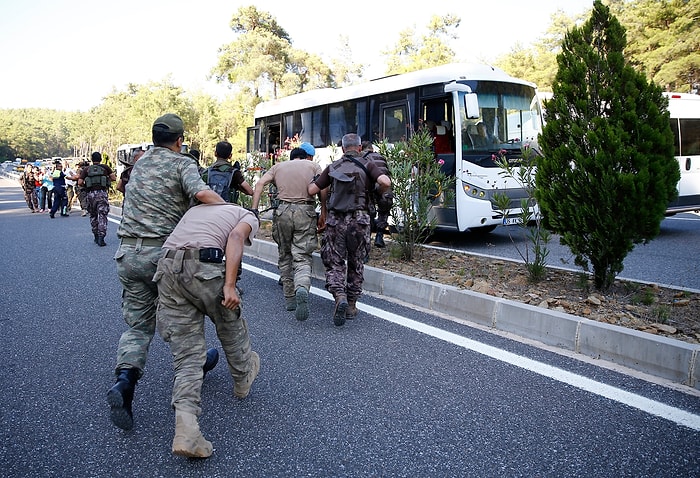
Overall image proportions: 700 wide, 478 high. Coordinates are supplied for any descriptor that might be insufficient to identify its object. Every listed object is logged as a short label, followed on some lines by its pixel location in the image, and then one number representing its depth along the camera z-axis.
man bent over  2.98
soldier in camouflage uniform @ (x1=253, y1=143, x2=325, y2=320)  5.96
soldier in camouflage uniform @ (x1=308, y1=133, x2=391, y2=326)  5.52
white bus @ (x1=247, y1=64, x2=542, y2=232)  9.47
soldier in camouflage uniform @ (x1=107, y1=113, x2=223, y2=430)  3.38
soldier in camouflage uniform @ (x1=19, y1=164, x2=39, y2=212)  20.64
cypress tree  5.05
